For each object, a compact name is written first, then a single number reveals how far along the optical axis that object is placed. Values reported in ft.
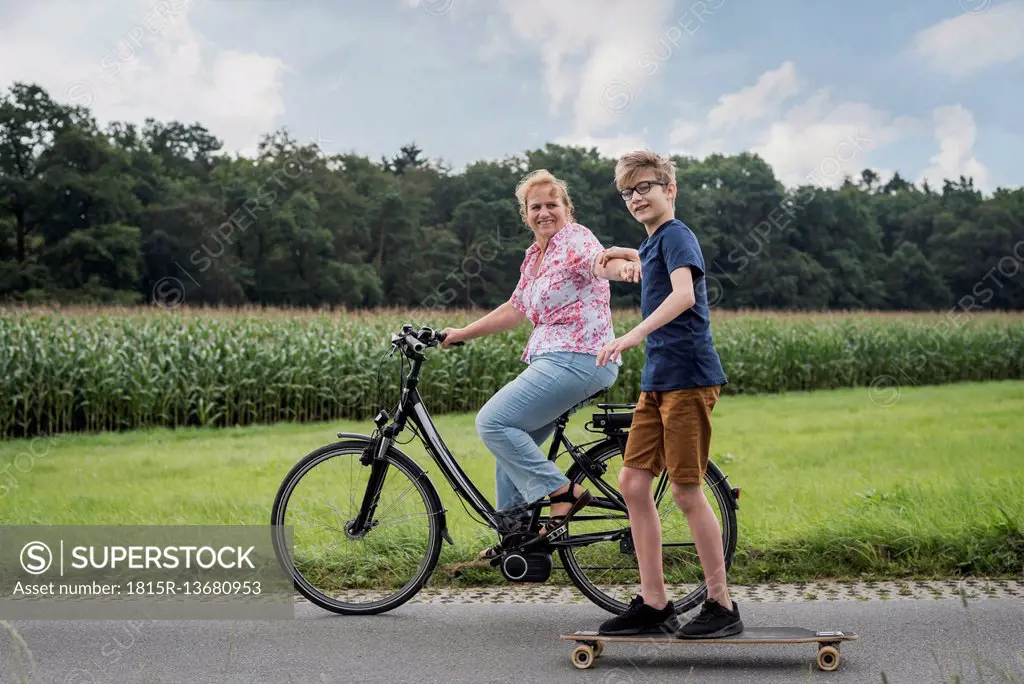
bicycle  15.46
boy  13.10
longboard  12.85
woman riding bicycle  15.05
